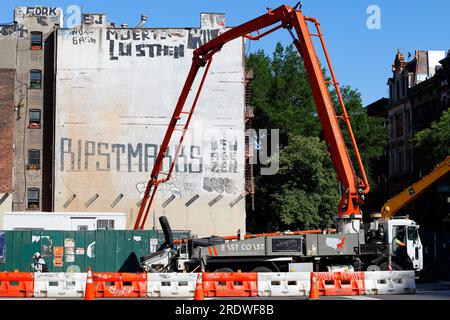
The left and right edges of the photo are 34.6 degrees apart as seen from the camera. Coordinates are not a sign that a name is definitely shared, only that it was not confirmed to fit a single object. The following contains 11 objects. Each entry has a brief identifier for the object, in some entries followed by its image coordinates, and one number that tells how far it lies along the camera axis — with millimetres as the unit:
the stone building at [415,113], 60438
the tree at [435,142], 47594
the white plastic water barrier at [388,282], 23047
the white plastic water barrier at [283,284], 22766
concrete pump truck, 24906
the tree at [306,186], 51344
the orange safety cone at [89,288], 21344
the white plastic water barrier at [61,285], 22812
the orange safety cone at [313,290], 20984
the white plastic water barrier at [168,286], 22781
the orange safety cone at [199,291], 21062
